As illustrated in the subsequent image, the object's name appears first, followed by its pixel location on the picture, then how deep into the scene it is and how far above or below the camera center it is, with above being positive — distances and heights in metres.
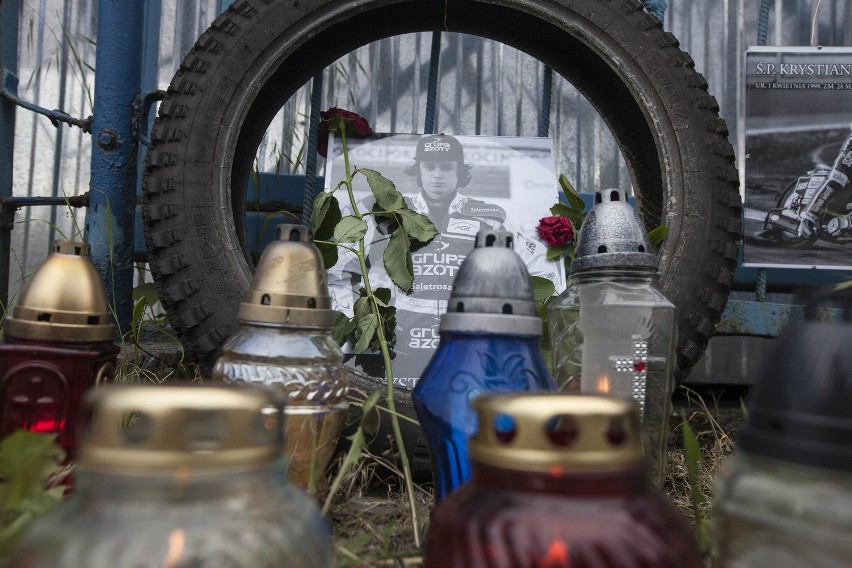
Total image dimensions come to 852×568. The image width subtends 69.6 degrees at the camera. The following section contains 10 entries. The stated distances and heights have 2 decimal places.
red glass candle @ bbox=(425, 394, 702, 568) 0.33 -0.11
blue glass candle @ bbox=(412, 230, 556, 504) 0.57 -0.04
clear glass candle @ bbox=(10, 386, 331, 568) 0.30 -0.10
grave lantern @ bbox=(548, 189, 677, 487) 0.72 -0.01
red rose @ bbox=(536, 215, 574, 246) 1.22 +0.16
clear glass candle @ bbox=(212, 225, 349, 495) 0.62 -0.04
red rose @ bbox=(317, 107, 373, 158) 1.31 +0.39
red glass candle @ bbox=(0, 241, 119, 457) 0.59 -0.05
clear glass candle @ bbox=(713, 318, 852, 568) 0.32 -0.08
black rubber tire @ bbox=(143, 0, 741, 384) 0.97 +0.29
